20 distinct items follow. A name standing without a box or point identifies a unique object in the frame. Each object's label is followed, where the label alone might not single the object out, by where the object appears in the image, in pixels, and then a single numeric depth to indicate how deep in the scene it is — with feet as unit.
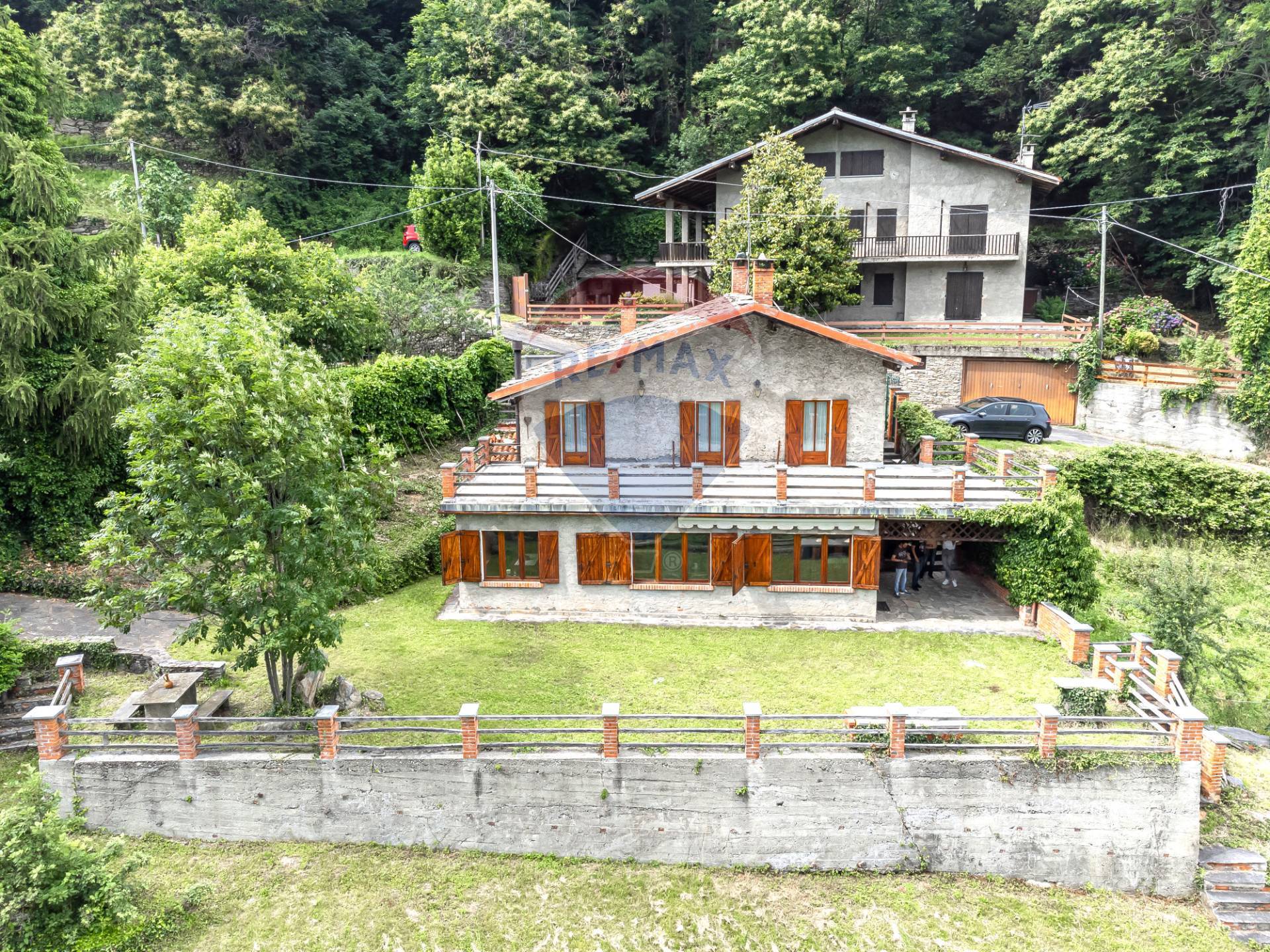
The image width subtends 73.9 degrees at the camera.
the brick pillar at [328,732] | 44.70
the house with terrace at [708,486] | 64.18
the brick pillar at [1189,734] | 43.37
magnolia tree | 103.19
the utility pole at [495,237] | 105.40
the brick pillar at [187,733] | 44.93
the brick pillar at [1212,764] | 47.70
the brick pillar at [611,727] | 44.04
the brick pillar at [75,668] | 50.72
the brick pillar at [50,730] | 44.34
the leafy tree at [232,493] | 43.86
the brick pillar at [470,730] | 44.19
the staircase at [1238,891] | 42.26
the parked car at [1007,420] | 96.17
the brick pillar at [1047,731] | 43.86
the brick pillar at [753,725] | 43.78
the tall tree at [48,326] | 61.98
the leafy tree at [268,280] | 81.30
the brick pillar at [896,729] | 43.98
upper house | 117.39
